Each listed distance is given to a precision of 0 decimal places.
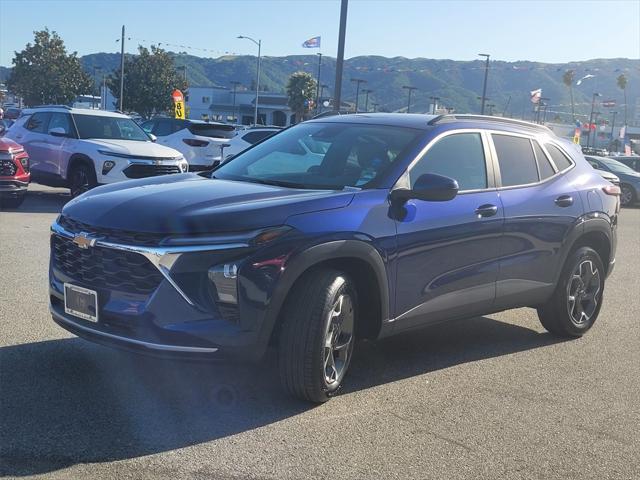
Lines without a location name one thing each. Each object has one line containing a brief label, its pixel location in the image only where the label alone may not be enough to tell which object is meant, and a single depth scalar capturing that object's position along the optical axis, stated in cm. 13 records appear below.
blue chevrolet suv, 398
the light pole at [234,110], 10169
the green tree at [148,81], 6375
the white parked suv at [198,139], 1841
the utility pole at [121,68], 4791
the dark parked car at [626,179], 2409
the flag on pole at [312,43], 4325
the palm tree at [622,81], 9585
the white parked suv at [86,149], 1336
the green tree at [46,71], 6156
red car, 1140
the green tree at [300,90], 8856
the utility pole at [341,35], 1758
